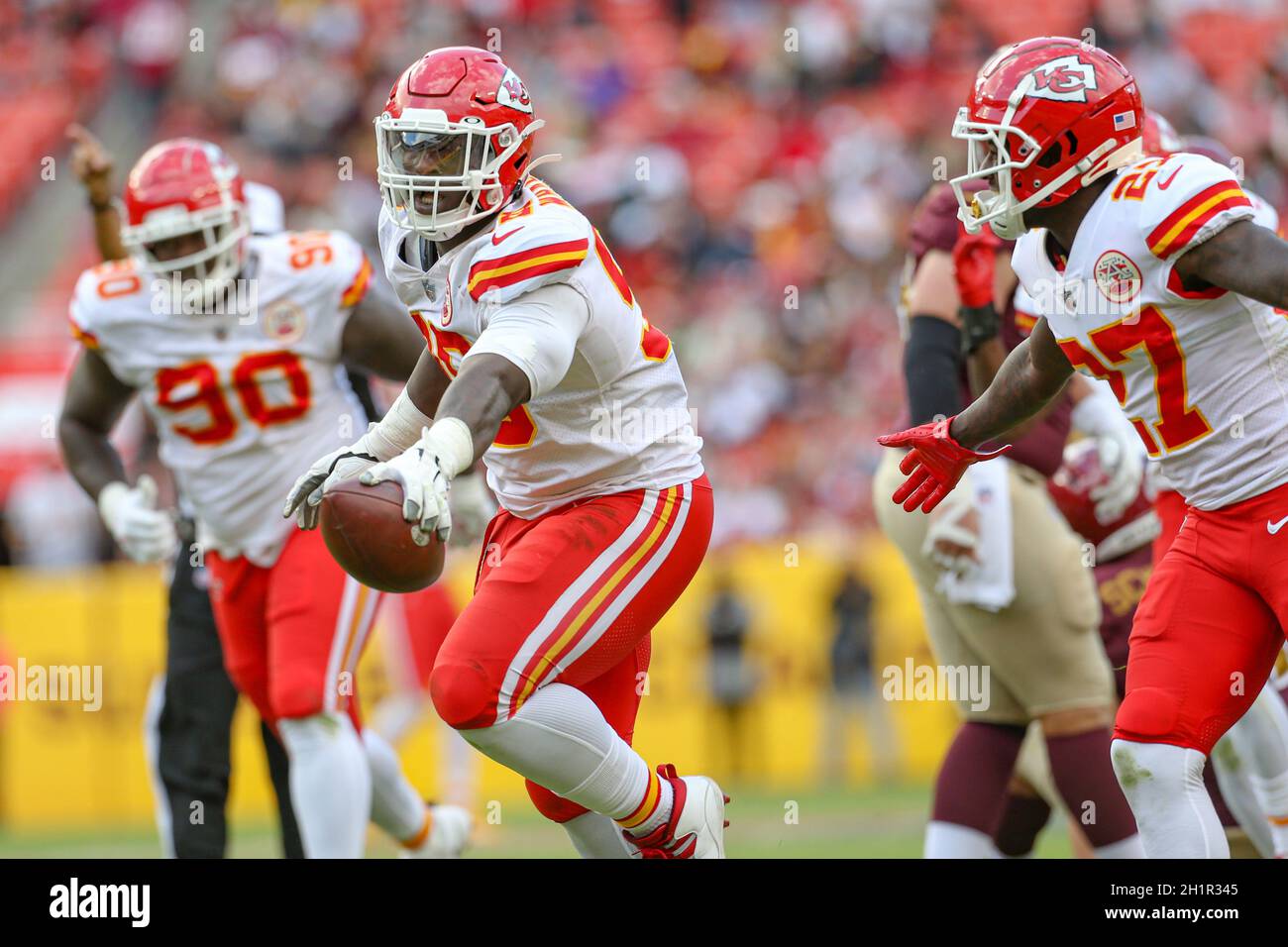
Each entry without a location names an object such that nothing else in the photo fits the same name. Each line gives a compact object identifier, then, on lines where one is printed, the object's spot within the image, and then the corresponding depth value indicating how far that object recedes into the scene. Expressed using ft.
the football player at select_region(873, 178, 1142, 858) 29.25
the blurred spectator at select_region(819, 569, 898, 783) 64.80
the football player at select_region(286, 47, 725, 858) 22.71
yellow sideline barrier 61.36
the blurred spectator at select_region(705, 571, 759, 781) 64.95
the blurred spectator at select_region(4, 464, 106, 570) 73.56
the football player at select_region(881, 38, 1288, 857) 22.44
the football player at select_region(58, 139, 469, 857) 32.09
